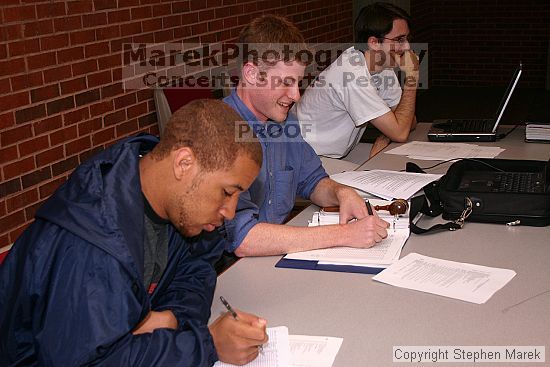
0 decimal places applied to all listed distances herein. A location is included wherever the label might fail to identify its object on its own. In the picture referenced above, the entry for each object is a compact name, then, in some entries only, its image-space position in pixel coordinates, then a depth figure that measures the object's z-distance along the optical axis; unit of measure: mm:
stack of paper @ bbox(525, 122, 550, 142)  3453
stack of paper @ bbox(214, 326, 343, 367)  1573
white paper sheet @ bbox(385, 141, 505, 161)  3211
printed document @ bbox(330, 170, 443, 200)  2621
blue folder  2053
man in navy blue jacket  1370
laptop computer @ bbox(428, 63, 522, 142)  3416
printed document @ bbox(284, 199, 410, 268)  2104
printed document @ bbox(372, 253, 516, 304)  1882
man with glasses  3564
